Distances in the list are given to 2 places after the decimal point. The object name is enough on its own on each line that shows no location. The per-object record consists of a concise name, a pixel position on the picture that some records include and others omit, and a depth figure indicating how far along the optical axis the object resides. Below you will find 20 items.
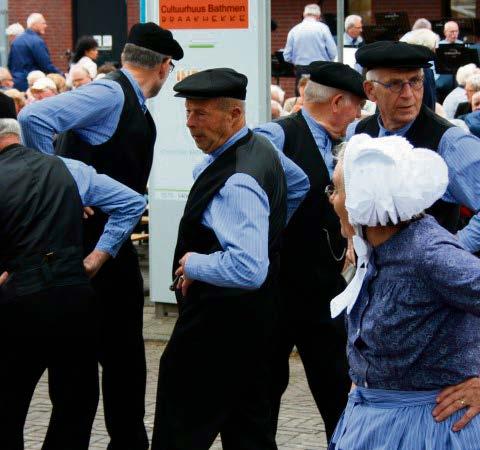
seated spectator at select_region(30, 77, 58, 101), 14.44
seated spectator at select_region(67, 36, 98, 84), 18.94
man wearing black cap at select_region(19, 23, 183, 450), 5.62
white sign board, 8.45
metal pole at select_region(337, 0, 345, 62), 10.02
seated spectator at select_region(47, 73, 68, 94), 15.44
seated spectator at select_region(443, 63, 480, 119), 12.73
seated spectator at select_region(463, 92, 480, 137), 9.05
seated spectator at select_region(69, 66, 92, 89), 14.76
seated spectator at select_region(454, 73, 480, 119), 11.26
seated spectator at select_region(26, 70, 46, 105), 15.05
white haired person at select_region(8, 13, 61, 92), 19.38
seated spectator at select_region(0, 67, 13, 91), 15.82
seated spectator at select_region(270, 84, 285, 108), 13.14
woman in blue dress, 3.20
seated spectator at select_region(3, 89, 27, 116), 12.80
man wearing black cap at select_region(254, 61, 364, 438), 5.60
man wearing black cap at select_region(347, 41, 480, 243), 4.86
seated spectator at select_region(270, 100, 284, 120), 11.68
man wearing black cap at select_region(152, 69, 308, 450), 4.60
